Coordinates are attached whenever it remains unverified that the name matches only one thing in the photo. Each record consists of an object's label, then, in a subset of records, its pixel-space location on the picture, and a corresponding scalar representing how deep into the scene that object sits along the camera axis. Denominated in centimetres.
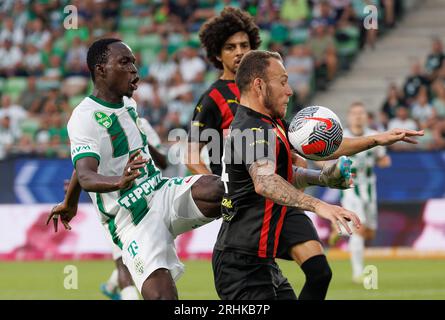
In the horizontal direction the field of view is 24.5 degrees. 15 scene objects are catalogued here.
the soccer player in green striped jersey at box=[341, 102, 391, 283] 1455
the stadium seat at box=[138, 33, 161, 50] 2388
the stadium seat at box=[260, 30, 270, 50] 2181
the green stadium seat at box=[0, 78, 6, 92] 2383
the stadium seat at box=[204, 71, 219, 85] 2202
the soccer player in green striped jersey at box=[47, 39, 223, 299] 768
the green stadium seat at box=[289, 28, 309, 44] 2228
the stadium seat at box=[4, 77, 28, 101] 2338
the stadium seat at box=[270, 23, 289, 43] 2217
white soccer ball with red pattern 723
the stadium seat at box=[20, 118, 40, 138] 2138
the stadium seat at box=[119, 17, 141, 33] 2481
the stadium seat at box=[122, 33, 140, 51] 2397
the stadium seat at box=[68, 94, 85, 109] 2247
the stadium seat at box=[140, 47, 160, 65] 2344
